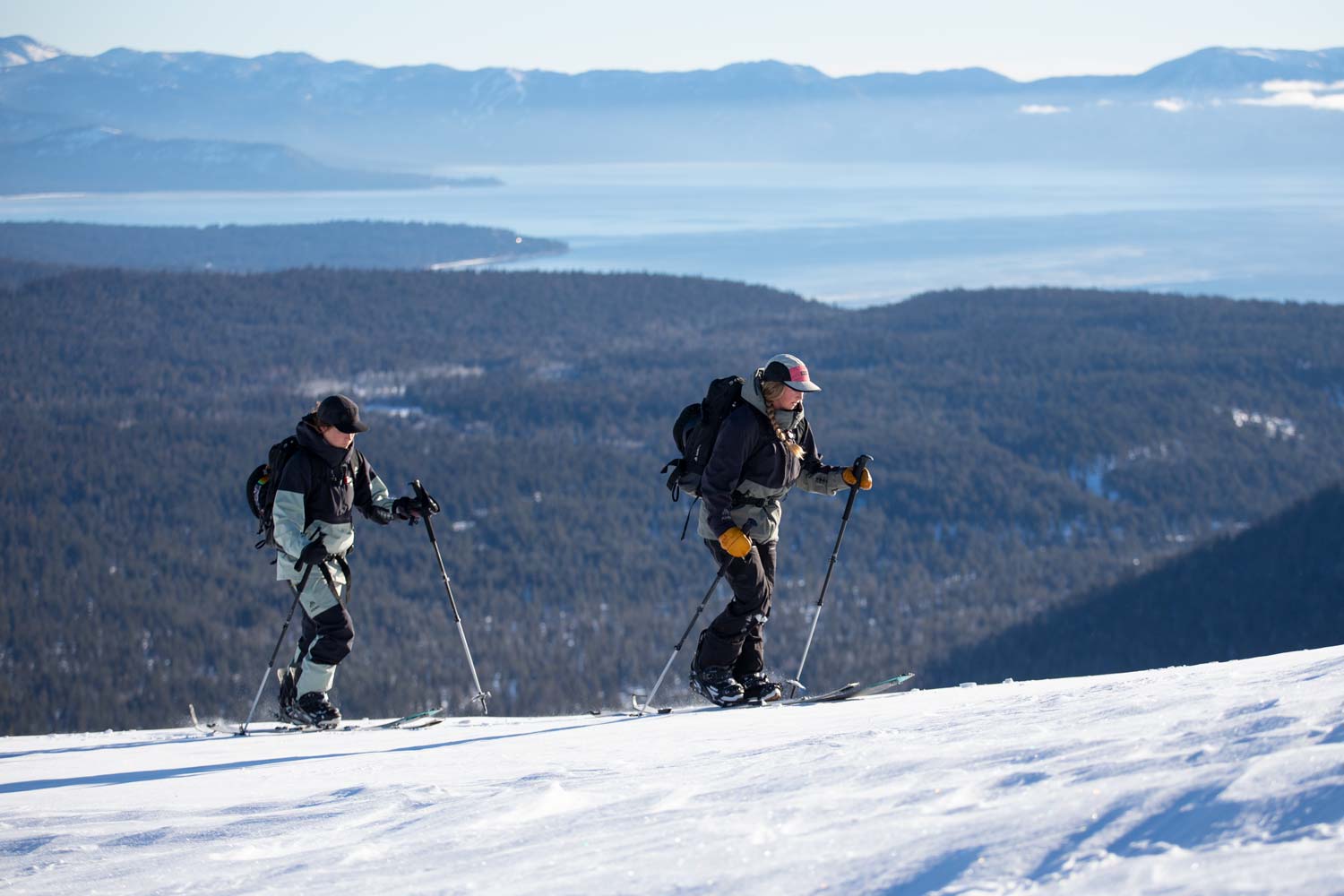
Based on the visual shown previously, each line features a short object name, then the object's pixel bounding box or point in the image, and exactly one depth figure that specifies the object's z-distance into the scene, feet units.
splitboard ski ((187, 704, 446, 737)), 62.59
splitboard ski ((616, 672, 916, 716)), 57.26
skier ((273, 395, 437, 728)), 56.54
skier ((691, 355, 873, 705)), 51.34
